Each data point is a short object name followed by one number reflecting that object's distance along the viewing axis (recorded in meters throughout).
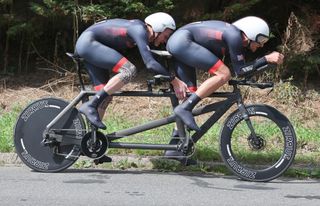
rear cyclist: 6.78
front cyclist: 6.70
